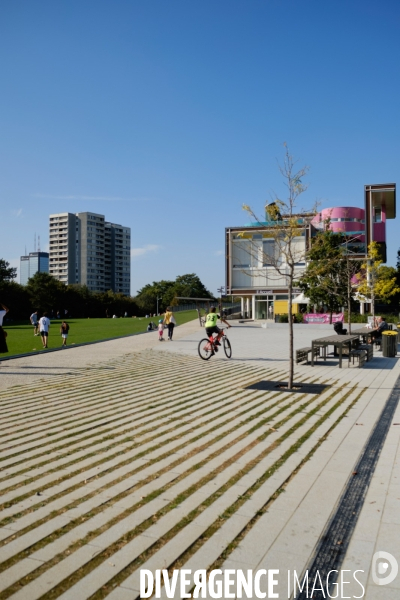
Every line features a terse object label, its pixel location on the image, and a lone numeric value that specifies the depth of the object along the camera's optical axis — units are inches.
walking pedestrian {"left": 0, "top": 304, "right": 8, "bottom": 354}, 494.3
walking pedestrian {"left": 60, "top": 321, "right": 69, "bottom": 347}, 871.3
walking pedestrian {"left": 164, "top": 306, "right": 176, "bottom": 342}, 1023.9
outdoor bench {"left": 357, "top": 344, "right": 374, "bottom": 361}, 627.8
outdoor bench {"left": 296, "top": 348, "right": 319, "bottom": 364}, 592.7
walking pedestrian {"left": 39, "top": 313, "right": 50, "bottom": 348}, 837.2
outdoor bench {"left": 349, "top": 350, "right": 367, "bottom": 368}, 569.6
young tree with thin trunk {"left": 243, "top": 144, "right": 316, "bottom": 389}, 436.1
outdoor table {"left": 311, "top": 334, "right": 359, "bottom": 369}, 562.9
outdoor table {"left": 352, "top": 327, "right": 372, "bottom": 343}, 751.2
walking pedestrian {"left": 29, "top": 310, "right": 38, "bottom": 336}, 1179.5
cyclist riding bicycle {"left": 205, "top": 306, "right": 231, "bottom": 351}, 627.2
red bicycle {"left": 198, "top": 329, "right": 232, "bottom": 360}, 645.9
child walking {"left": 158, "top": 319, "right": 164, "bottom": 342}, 1023.1
